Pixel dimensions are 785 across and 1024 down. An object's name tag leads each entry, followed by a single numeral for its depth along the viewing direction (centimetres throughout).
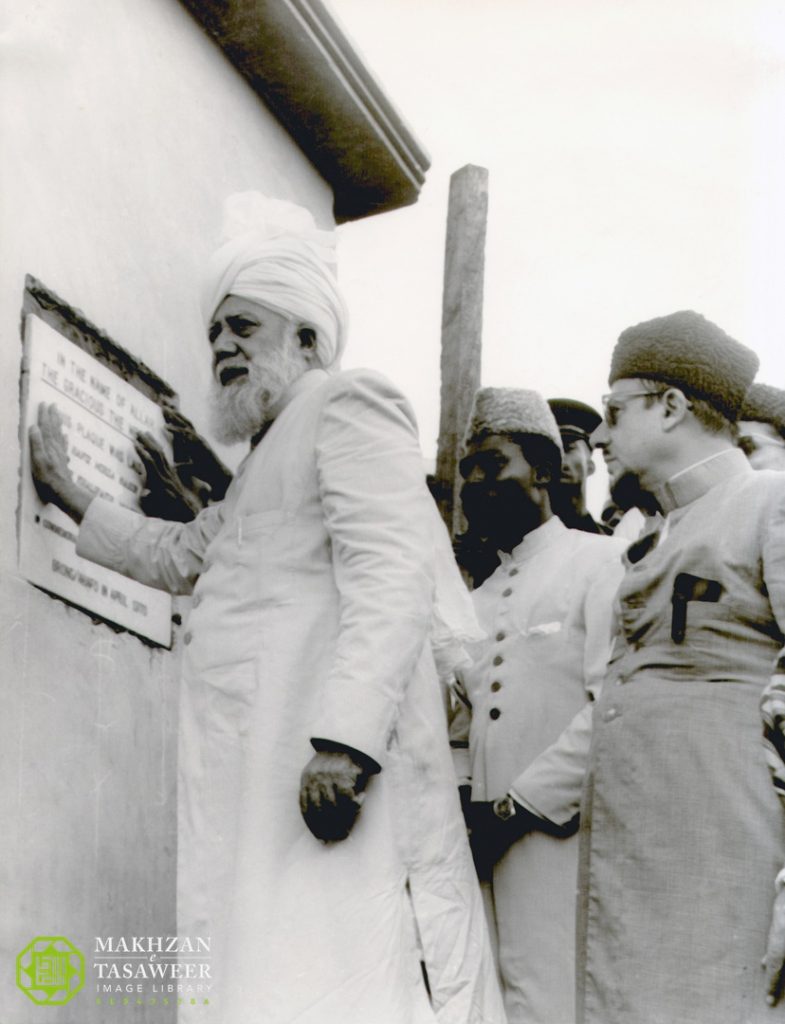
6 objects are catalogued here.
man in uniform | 632
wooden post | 815
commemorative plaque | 461
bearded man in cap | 454
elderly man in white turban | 382
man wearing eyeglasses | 352
